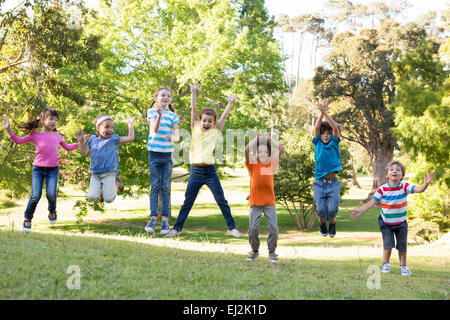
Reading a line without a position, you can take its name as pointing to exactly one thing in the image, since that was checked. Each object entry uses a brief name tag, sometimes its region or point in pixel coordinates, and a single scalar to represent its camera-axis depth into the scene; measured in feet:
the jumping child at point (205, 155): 25.36
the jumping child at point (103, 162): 26.99
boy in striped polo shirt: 25.68
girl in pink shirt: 27.32
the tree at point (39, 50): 55.11
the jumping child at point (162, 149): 26.78
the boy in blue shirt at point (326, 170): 27.68
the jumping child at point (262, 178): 23.35
